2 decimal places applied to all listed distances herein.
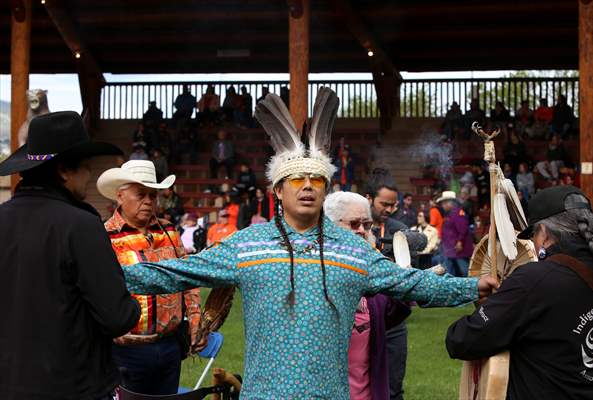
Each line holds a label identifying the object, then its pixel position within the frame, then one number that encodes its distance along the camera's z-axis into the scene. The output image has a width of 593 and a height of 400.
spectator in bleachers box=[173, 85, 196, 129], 22.88
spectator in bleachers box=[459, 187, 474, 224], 15.64
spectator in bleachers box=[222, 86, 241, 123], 22.93
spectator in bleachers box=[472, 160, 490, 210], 17.56
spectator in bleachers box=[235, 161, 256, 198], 18.45
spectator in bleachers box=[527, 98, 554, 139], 20.94
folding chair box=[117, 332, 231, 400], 4.15
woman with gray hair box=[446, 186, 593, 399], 3.07
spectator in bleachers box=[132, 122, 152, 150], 21.28
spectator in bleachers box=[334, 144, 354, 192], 19.12
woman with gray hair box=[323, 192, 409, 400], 3.99
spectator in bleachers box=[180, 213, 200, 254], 17.19
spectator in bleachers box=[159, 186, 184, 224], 18.19
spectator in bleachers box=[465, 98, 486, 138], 20.89
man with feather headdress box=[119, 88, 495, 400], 3.15
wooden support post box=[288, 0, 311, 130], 13.33
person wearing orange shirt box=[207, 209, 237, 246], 16.17
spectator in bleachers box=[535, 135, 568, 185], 18.88
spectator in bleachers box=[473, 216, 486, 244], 16.41
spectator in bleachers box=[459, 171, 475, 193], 18.14
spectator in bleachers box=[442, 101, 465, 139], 21.38
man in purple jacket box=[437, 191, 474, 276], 13.61
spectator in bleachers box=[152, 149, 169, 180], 18.72
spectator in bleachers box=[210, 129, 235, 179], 21.45
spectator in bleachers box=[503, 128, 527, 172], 18.78
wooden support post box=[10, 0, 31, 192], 14.26
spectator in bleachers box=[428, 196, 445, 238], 14.96
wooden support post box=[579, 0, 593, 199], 12.26
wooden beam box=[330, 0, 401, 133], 16.56
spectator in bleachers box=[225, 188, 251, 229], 17.11
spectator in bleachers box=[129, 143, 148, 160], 19.66
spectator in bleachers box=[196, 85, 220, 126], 22.95
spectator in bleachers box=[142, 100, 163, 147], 21.66
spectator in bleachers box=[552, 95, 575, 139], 20.88
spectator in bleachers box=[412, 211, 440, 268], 12.19
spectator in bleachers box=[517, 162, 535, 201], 17.58
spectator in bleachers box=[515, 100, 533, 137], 21.09
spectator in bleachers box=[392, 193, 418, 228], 12.92
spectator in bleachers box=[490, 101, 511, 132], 21.12
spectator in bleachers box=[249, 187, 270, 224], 17.27
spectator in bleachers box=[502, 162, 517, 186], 18.47
